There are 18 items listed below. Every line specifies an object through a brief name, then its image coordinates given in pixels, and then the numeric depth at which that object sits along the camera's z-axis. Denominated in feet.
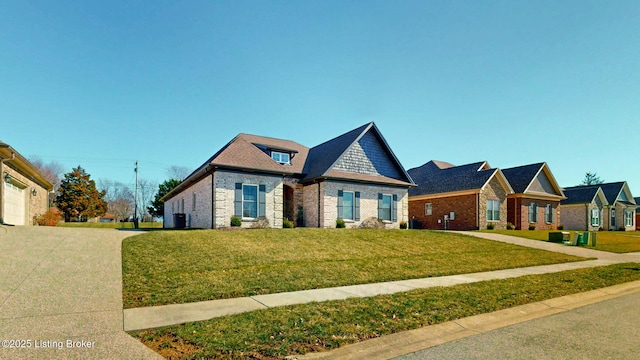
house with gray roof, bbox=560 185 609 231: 129.39
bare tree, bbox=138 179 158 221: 219.41
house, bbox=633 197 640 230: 170.08
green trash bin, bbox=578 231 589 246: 70.95
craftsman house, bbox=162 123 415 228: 64.03
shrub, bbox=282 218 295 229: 69.31
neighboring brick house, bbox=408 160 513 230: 96.32
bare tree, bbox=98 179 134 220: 227.40
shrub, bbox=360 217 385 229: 75.92
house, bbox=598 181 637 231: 139.74
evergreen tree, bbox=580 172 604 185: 292.40
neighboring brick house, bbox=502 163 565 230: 106.63
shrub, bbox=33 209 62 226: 77.70
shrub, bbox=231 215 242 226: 62.13
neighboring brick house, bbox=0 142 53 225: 58.90
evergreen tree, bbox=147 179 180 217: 157.39
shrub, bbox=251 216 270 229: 64.77
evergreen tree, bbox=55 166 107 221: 141.49
